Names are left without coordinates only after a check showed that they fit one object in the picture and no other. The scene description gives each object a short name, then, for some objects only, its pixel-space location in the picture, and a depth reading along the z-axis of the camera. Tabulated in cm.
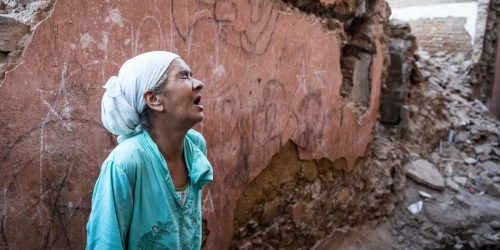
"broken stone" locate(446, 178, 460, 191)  511
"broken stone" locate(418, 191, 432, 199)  484
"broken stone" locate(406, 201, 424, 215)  463
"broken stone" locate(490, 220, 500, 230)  442
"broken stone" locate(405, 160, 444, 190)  500
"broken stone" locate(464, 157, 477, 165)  586
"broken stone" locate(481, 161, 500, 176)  568
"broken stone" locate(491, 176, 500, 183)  548
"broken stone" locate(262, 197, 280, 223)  295
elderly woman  123
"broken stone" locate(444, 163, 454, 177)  547
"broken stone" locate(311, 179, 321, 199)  353
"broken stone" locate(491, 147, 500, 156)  621
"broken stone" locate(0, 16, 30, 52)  141
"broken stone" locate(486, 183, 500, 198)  518
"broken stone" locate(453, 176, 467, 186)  534
